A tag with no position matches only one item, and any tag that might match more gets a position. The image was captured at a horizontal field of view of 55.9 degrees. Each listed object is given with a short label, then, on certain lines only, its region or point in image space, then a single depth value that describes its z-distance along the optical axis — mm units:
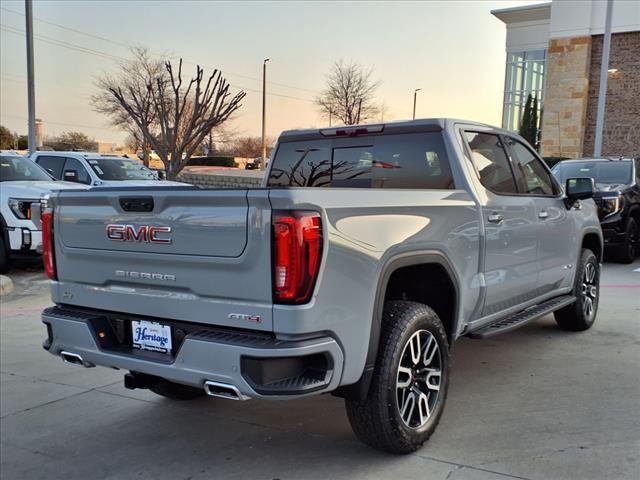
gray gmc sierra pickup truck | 2736
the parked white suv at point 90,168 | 13125
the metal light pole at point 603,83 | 17391
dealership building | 25812
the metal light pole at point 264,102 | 35938
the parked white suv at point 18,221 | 9094
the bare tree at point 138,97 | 36562
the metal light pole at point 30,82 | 16531
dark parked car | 9953
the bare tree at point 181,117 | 30984
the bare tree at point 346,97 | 41469
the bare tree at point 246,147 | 60969
